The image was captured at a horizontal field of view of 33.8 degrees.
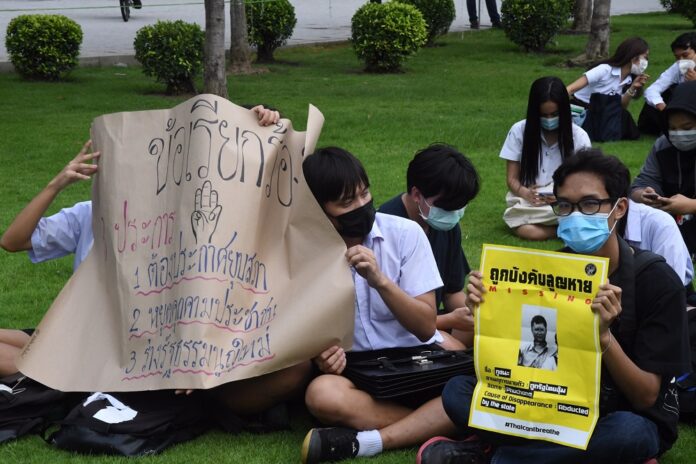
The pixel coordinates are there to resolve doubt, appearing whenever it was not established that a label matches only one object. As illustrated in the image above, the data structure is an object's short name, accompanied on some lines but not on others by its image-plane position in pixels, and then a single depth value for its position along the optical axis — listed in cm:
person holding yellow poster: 385
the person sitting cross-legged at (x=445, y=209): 484
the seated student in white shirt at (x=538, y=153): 760
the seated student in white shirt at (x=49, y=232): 465
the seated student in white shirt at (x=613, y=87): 1098
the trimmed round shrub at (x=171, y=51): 1368
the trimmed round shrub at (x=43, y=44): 1461
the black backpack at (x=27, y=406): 459
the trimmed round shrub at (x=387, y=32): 1588
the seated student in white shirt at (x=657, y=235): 496
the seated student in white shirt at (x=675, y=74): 1063
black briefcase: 439
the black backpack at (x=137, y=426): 435
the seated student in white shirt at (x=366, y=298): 432
